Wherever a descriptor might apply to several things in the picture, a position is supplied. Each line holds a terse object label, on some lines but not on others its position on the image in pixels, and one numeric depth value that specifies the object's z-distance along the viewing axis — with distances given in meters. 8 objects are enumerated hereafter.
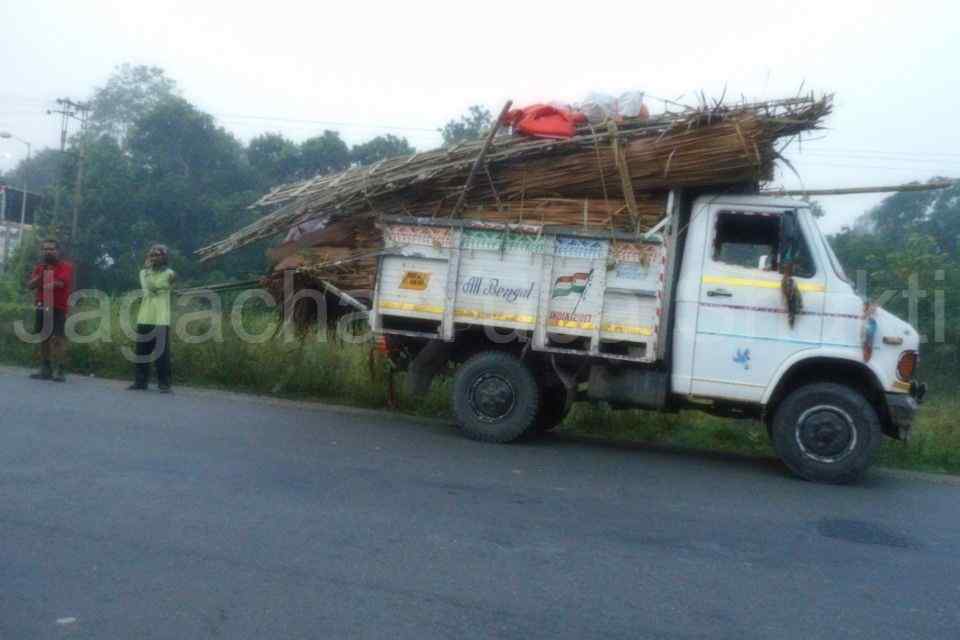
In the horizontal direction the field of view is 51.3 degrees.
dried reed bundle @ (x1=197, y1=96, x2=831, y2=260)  7.71
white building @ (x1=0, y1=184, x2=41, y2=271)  37.22
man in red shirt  11.06
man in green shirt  10.62
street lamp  38.91
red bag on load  8.45
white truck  7.58
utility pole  31.58
